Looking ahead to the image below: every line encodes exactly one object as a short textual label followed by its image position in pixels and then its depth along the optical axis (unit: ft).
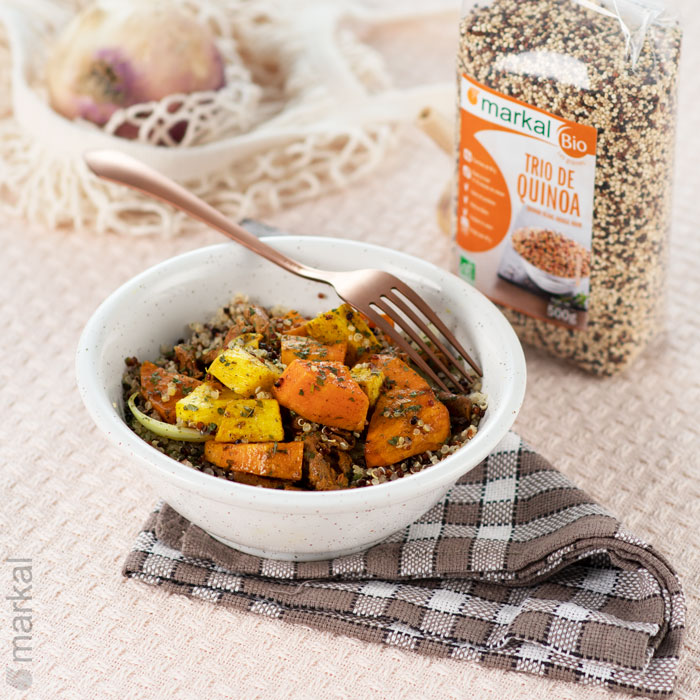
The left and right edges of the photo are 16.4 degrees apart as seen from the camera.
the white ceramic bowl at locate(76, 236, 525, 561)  2.74
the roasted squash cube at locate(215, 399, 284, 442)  2.82
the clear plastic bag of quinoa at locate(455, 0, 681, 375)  2.98
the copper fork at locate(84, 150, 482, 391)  2.96
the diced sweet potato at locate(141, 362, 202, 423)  2.88
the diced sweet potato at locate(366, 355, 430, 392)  2.90
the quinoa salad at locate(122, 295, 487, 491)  2.81
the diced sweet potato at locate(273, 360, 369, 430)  2.82
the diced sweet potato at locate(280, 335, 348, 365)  2.90
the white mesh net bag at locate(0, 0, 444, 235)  3.43
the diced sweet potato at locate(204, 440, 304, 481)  2.79
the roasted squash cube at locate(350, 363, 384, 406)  2.87
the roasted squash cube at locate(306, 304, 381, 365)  2.96
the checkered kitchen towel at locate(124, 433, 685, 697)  2.77
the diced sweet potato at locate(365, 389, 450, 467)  2.83
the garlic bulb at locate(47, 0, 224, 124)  3.43
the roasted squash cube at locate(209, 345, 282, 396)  2.85
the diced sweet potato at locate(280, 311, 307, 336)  2.97
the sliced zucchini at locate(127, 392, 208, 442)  2.84
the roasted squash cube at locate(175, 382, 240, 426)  2.84
